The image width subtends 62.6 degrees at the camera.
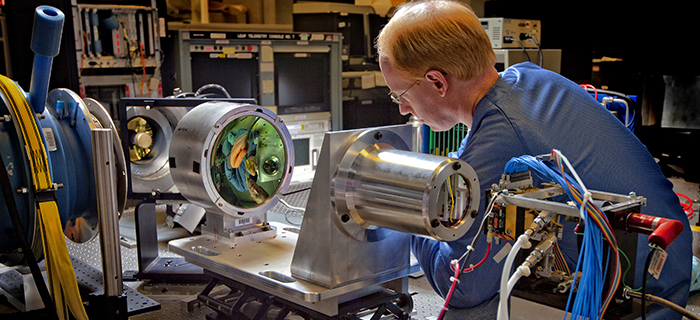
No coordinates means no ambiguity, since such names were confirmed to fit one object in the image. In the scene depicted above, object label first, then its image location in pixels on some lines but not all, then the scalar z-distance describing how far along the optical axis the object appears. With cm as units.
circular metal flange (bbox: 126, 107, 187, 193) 213
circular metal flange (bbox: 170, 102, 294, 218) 147
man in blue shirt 106
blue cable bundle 77
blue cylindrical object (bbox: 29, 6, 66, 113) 148
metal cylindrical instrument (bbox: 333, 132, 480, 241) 103
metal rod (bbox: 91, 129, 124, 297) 149
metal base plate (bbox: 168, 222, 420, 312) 116
